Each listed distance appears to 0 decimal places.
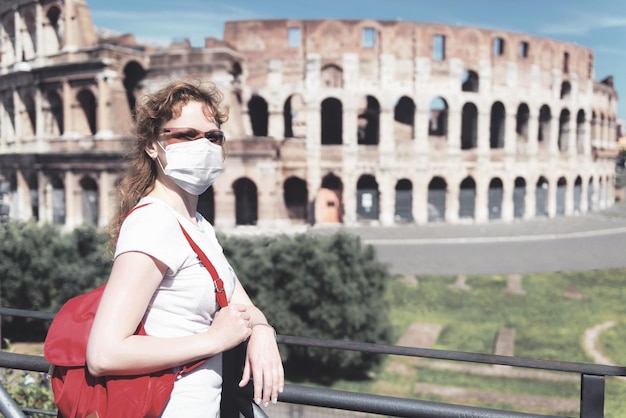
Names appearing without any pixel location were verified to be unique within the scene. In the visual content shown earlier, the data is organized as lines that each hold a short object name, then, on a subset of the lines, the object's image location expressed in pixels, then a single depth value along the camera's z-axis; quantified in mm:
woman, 1854
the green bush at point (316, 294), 17766
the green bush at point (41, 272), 18109
